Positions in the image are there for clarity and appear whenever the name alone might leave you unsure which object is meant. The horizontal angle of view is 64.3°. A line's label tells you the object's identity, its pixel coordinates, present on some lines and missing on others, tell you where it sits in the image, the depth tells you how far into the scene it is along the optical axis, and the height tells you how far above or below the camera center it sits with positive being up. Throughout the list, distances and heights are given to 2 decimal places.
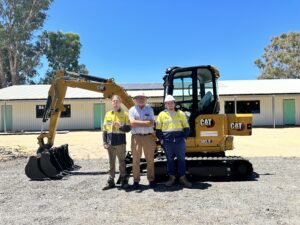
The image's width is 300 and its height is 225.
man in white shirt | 4.92 -0.37
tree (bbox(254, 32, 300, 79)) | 33.00 +8.06
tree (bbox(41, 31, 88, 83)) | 30.68 +8.86
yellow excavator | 5.37 -0.40
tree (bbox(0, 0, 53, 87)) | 28.01 +9.54
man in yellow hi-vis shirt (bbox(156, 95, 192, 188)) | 4.95 -0.39
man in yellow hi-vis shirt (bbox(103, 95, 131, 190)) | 4.96 -0.41
